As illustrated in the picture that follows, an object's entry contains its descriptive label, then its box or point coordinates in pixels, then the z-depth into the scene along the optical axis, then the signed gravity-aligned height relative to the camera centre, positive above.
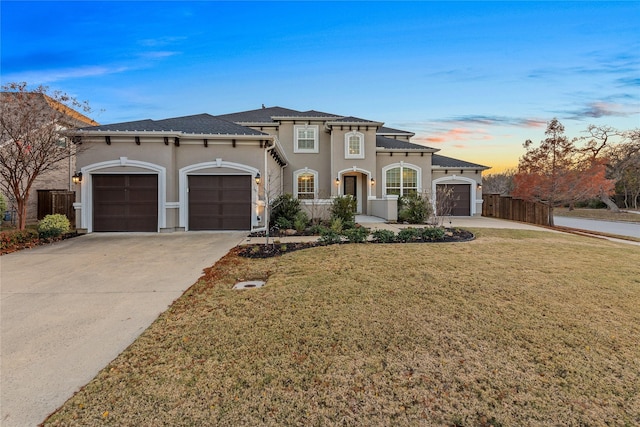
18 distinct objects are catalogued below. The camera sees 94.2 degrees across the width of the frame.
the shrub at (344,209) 12.16 -0.12
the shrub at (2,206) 10.39 -0.05
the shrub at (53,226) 9.44 -0.69
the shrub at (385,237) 8.88 -0.92
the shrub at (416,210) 14.12 -0.18
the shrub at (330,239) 8.66 -0.96
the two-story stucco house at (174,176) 11.26 +1.13
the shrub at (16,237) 8.06 -0.95
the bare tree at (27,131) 9.47 +2.40
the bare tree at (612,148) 26.72 +5.50
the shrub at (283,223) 11.36 -0.67
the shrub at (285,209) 12.02 -0.13
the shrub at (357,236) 8.78 -0.88
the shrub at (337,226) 10.75 -0.73
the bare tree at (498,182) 41.84 +3.83
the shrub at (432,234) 9.16 -0.85
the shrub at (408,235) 9.09 -0.89
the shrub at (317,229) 10.59 -0.85
